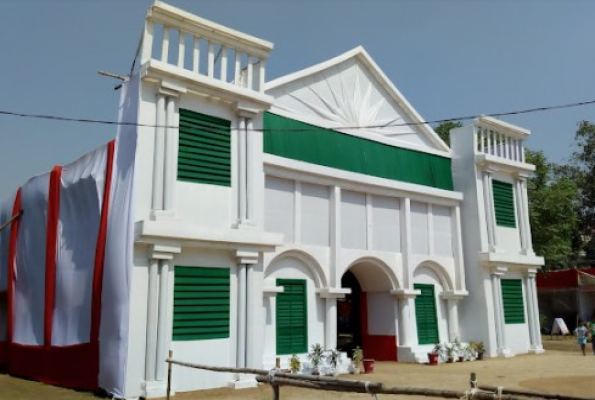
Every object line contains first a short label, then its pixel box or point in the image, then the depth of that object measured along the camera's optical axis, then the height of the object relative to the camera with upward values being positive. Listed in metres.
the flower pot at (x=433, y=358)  14.66 -1.27
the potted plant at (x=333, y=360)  12.48 -1.11
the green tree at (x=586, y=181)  34.25 +8.14
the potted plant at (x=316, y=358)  12.22 -1.05
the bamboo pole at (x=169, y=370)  8.88 -0.97
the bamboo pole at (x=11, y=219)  13.89 +2.39
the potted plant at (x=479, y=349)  15.78 -1.12
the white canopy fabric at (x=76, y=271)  9.72 +0.87
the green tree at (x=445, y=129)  31.65 +10.65
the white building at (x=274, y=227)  10.09 +2.03
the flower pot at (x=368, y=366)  12.93 -1.30
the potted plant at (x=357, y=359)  12.94 -1.14
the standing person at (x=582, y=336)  17.27 -0.85
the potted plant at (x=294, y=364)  11.74 -1.14
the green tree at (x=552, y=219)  25.56 +4.29
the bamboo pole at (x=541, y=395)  5.06 -0.83
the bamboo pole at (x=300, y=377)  5.33 -0.72
